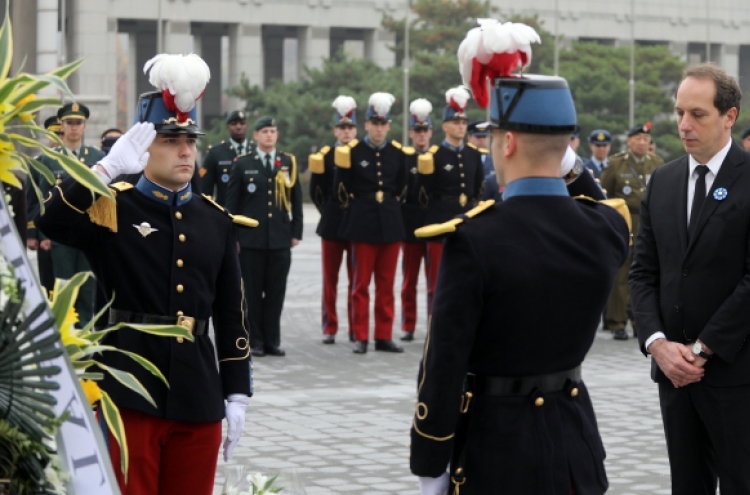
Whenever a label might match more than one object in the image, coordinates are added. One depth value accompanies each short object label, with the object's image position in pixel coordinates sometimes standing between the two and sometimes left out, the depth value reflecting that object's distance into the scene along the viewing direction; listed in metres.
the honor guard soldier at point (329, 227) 12.23
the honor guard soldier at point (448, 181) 12.74
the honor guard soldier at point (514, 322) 3.25
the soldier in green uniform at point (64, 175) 10.72
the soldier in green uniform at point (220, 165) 12.22
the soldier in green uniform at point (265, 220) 11.66
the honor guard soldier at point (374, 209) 11.98
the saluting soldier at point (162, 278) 4.04
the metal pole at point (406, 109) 38.81
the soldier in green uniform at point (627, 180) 12.98
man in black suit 4.46
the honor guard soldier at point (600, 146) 15.00
